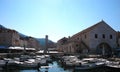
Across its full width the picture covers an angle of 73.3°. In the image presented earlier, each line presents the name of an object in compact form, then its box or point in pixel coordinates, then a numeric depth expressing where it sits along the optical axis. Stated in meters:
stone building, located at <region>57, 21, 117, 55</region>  26.75
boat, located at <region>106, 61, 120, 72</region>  12.80
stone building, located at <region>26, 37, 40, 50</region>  43.73
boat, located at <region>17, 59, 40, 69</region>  15.22
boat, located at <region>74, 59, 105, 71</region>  13.93
